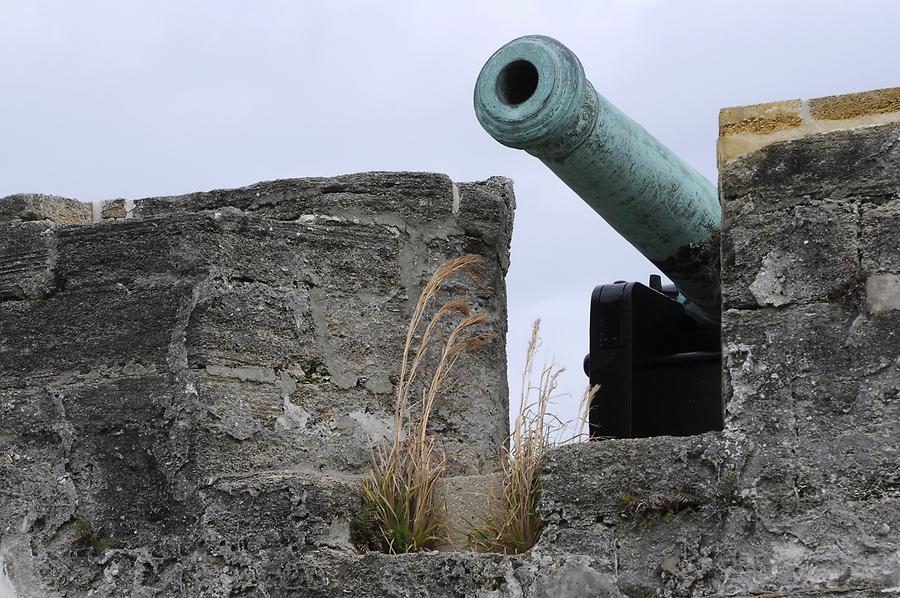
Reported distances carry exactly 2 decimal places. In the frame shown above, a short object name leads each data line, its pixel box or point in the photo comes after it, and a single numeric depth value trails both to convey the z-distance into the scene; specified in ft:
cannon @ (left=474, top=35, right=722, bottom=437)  25.30
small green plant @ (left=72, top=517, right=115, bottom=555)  26.00
